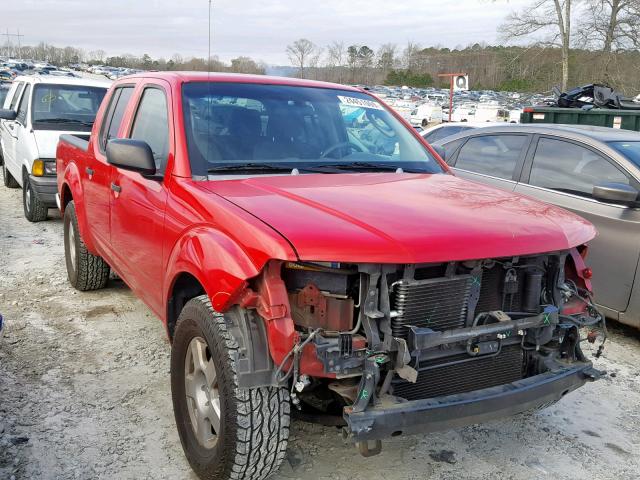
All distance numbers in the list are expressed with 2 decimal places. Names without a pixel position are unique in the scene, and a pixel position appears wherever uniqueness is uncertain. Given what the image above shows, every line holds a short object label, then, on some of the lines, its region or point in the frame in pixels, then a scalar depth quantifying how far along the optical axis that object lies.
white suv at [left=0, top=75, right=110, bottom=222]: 8.07
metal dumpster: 9.53
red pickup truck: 2.47
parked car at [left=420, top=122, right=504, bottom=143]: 9.16
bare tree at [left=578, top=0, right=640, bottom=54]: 26.75
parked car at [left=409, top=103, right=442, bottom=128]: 34.44
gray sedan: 4.74
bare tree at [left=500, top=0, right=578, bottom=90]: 27.62
